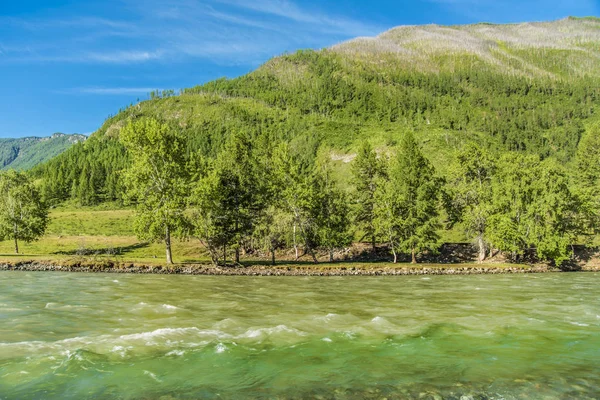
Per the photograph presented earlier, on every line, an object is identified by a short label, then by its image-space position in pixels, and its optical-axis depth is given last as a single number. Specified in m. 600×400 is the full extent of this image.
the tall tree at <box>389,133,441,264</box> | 58.88
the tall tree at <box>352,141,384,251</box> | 68.38
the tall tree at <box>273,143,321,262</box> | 58.00
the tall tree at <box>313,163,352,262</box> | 60.84
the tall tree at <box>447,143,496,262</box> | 61.66
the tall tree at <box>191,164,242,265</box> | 50.41
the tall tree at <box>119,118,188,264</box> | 52.44
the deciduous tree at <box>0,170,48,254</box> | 67.75
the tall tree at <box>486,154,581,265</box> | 56.00
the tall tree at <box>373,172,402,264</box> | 59.62
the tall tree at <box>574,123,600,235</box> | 61.09
